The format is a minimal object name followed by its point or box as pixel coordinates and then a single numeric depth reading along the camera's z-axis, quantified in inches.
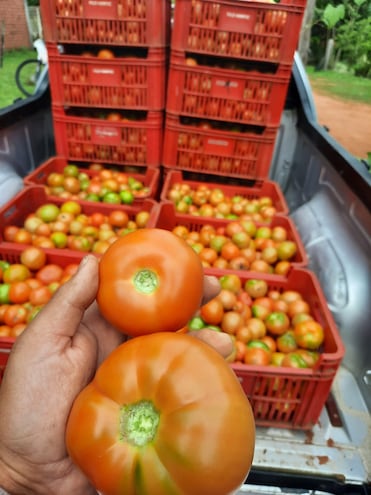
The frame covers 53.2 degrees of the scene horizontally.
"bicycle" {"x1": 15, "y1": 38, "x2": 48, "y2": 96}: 159.5
